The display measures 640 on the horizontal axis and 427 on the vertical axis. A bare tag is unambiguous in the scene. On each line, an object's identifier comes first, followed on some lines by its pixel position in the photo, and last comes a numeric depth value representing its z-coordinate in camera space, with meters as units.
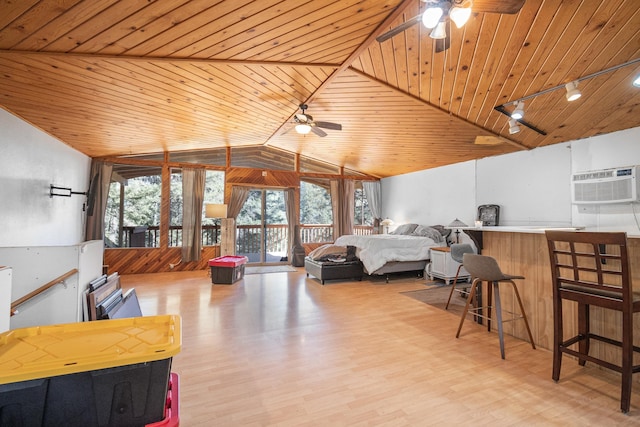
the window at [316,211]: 7.73
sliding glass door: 7.18
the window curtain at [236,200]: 6.75
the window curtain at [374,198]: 8.48
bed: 5.14
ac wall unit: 3.68
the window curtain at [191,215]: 6.47
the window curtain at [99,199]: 5.73
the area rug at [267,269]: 6.25
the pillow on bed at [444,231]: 6.12
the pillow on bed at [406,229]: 6.79
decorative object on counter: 5.30
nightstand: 4.96
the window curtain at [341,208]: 7.92
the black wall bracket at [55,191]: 3.95
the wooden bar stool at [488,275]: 2.45
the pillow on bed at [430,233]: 6.01
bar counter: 2.14
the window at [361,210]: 8.55
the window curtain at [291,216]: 7.23
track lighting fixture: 2.57
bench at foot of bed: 5.12
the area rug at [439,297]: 3.73
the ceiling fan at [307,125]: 3.98
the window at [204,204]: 6.54
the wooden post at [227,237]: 6.38
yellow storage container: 0.90
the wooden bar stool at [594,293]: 1.70
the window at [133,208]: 6.11
